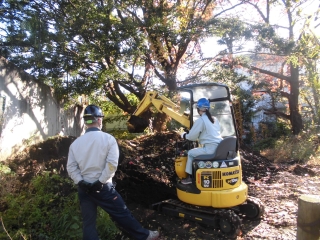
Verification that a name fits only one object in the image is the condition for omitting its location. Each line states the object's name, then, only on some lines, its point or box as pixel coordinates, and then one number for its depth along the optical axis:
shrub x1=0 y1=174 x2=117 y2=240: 3.86
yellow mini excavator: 4.64
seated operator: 4.73
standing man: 3.44
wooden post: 2.53
